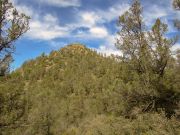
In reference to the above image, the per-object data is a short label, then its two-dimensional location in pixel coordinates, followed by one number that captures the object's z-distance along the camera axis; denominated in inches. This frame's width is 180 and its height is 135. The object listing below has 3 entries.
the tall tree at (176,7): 361.1
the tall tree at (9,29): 325.1
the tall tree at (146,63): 446.9
